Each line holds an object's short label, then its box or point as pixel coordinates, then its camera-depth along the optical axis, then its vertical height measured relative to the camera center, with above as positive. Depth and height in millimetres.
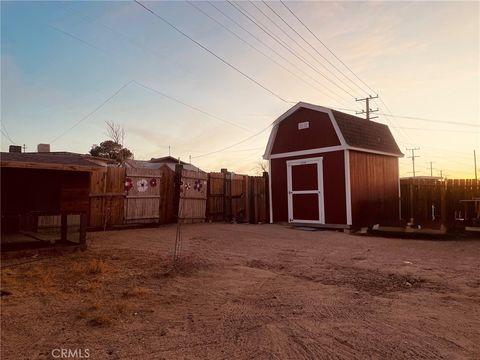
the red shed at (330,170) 12523 +1266
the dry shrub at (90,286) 4783 -1208
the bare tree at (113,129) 30750 +6552
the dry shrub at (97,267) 5711 -1120
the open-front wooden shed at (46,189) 7211 +316
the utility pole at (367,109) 37722 +10240
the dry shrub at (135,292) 4527 -1216
